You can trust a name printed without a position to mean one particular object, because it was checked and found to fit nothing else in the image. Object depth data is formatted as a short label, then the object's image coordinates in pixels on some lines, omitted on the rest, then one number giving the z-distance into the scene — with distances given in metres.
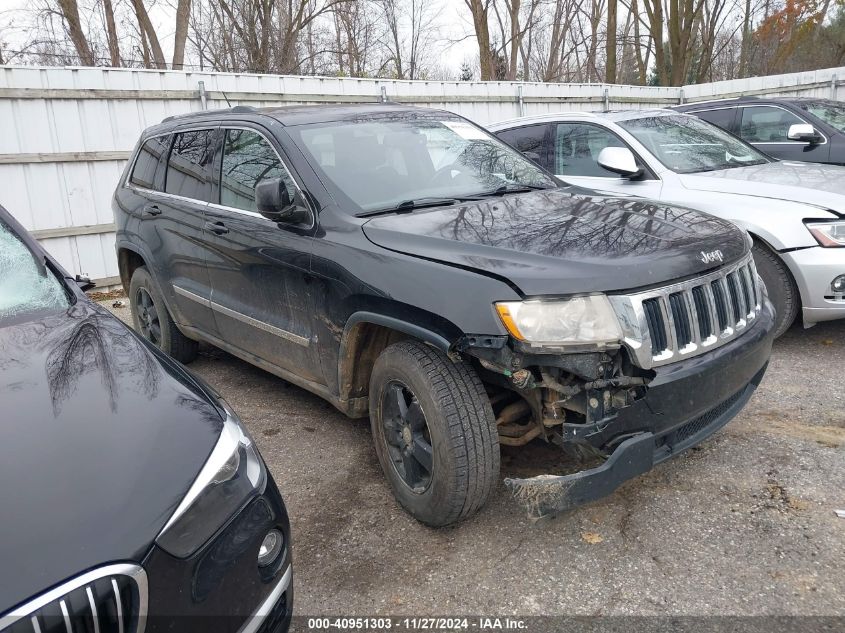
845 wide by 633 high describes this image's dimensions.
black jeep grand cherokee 2.42
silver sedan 4.40
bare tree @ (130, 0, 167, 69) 17.84
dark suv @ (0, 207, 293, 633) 1.51
